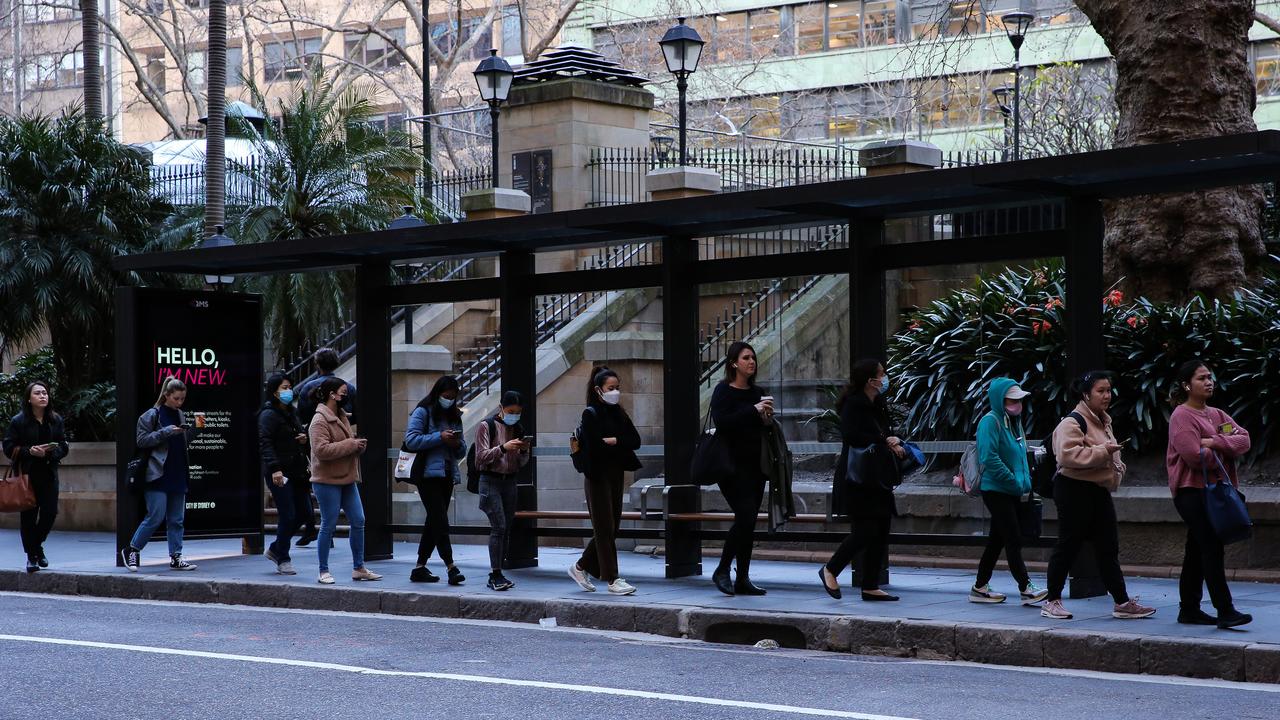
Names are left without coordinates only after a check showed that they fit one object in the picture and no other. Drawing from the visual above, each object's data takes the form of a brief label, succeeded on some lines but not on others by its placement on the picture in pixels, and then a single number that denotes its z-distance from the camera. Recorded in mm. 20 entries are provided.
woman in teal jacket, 10680
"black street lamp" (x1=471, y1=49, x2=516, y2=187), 19719
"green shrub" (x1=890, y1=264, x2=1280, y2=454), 13438
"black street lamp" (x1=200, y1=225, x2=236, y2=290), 17005
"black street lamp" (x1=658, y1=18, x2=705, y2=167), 18438
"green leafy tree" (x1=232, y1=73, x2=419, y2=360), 21453
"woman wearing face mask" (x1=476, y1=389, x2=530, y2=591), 12336
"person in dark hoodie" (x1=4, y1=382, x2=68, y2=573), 14258
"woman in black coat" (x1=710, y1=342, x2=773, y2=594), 11336
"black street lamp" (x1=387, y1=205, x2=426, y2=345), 16453
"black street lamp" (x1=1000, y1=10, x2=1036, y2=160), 24625
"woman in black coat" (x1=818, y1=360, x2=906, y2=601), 11062
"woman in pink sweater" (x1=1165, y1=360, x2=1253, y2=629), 9328
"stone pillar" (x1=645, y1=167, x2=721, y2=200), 18500
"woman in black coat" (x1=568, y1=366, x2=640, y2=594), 11852
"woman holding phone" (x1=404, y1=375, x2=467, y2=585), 12938
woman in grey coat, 14195
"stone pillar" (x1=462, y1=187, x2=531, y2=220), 19766
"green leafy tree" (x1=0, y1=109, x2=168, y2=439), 20766
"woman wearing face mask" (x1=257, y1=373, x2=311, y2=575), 14320
